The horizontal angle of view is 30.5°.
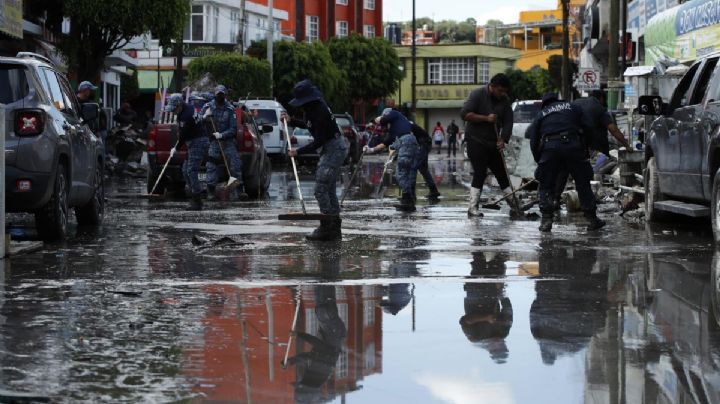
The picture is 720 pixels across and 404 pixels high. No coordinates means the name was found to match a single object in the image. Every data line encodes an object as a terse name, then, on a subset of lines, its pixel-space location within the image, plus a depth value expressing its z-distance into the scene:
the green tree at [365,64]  77.25
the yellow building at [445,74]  103.38
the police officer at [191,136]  19.48
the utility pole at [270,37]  59.50
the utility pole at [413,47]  80.46
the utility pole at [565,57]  43.75
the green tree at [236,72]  54.50
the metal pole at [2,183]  10.67
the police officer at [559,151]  14.44
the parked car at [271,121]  40.09
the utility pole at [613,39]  32.03
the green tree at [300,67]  65.19
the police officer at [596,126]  16.05
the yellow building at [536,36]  117.44
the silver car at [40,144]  12.08
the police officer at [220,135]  20.36
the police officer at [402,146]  18.98
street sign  37.69
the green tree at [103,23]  35.44
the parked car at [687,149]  12.57
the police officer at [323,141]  13.30
